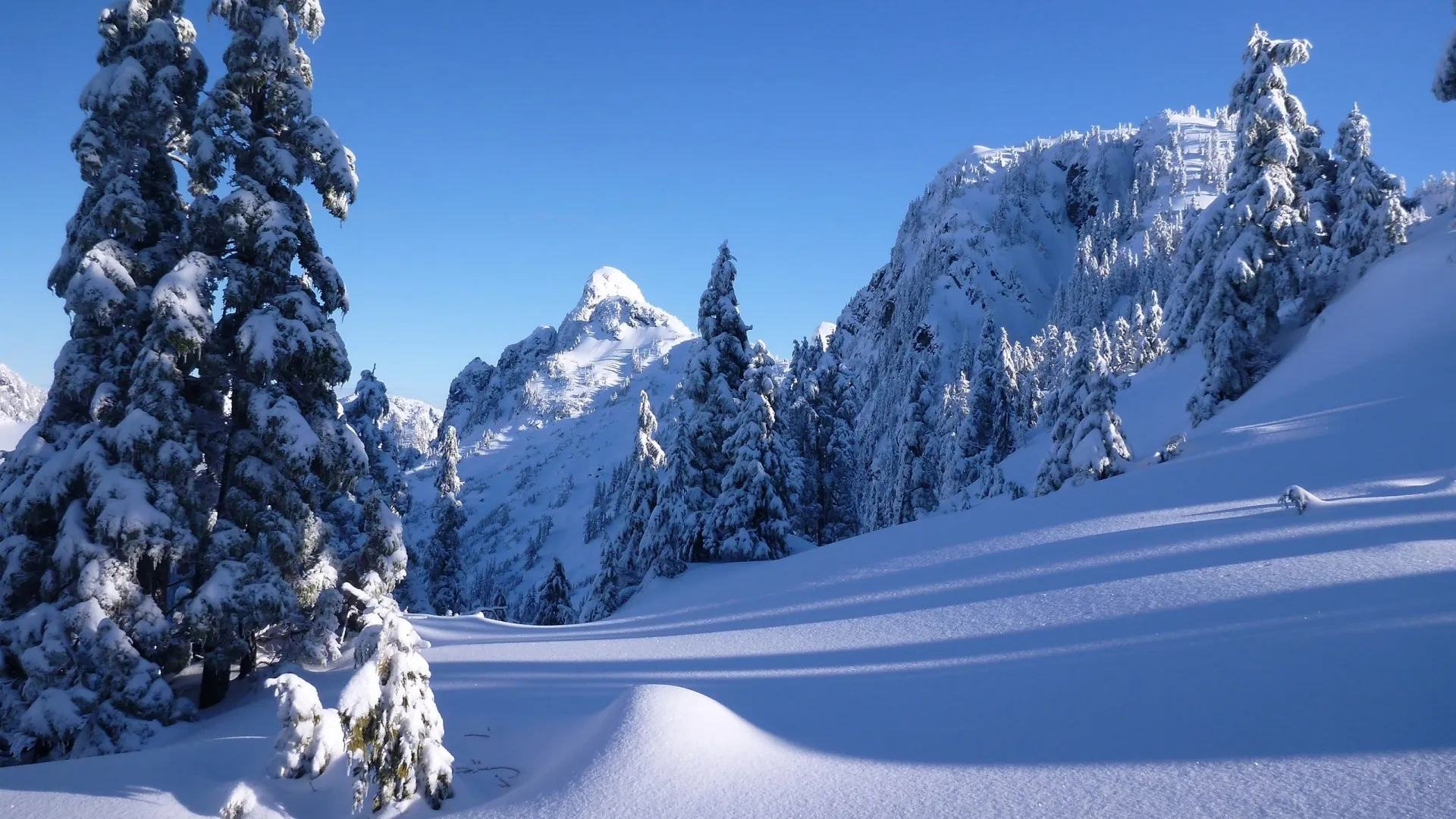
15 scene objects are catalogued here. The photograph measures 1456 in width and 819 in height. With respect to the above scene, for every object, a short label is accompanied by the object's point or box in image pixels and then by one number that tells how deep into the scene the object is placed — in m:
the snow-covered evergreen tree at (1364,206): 19.58
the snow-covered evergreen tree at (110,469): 9.16
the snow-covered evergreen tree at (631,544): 26.06
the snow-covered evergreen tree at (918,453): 36.75
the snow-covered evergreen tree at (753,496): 22.19
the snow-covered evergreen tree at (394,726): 5.12
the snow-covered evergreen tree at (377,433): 17.77
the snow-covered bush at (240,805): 5.28
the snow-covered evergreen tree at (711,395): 23.28
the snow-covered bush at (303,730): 5.39
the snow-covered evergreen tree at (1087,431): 16.06
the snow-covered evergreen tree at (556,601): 30.36
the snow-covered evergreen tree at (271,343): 10.36
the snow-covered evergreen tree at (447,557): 30.50
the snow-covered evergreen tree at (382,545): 11.81
